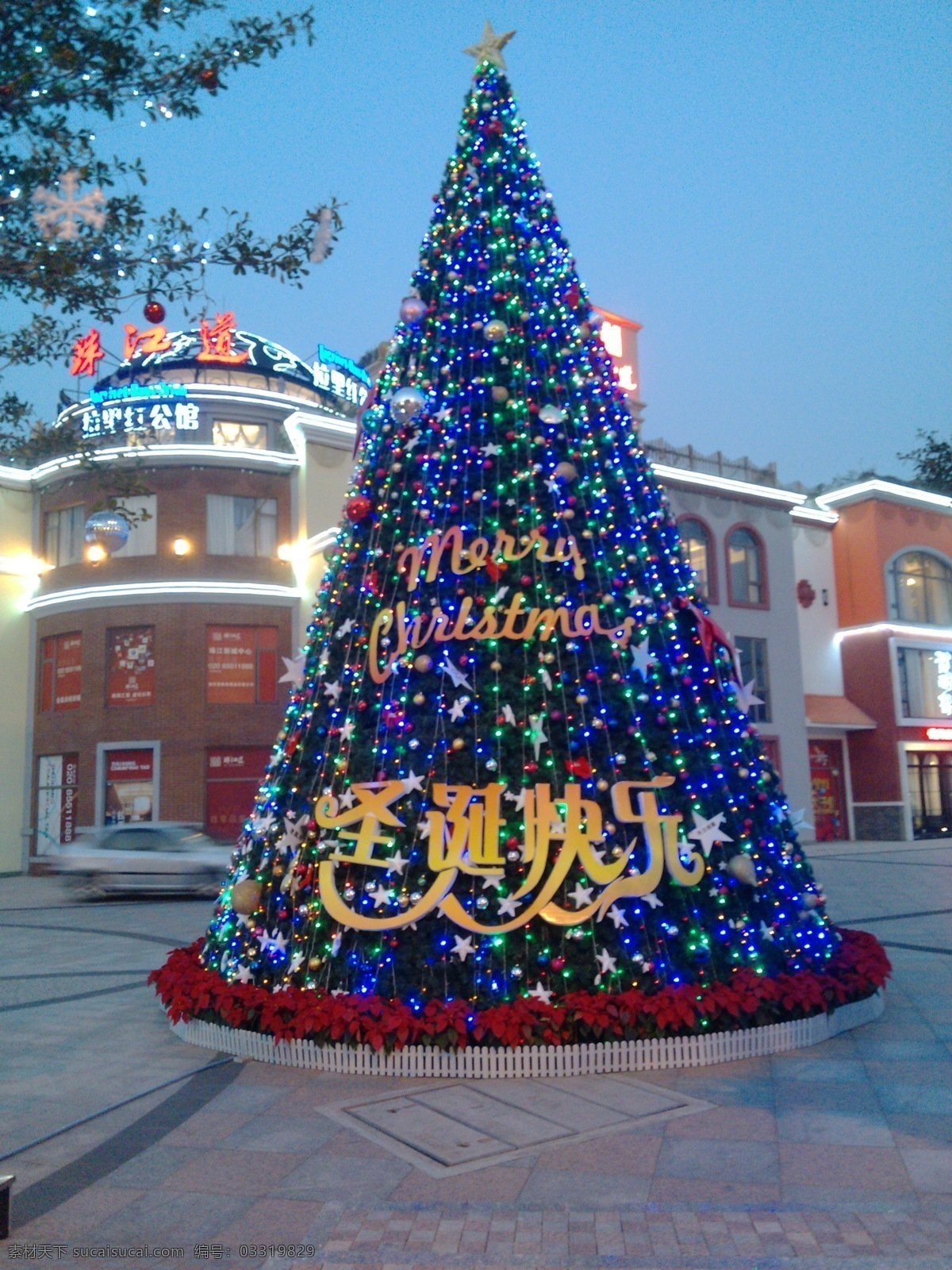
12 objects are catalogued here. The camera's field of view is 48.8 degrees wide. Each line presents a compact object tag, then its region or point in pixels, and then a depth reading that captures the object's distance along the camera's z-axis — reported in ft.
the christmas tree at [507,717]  21.47
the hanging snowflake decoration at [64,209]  20.97
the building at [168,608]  83.92
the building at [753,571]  96.32
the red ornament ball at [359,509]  26.30
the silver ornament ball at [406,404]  25.25
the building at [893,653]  101.24
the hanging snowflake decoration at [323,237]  22.66
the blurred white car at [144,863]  60.95
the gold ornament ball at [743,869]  22.06
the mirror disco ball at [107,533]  37.88
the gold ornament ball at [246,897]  23.25
